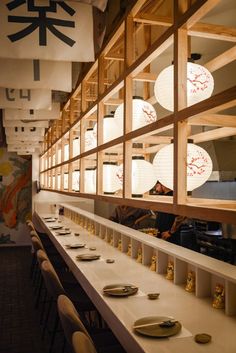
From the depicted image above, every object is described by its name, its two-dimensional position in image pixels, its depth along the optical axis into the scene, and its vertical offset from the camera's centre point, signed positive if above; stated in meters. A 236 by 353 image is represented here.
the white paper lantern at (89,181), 4.86 +0.00
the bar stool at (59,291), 3.65 -1.16
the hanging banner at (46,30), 3.16 +1.34
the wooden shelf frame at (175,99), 2.13 +0.64
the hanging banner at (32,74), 4.21 +1.24
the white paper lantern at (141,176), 3.23 +0.04
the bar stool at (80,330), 2.31 -0.98
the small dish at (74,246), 5.08 -0.91
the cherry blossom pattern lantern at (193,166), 2.38 +0.10
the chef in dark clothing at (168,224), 5.54 -0.73
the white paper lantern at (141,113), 3.21 +0.59
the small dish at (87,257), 4.24 -0.90
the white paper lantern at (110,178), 4.01 +0.03
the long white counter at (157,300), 2.06 -0.91
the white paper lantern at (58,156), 8.32 +0.56
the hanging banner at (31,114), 6.57 +1.22
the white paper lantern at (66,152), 7.02 +0.56
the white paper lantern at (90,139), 4.85 +0.56
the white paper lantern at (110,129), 4.00 +0.57
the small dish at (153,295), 2.82 -0.89
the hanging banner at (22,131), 8.56 +1.15
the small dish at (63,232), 6.51 -0.93
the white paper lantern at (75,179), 5.87 +0.03
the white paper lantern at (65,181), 7.19 -0.02
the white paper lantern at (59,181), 8.54 -0.01
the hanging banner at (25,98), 5.34 +1.21
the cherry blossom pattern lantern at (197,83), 2.35 +0.63
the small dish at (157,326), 2.12 -0.88
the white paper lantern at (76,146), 5.74 +0.55
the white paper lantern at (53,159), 9.25 +0.55
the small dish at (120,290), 2.88 -0.88
